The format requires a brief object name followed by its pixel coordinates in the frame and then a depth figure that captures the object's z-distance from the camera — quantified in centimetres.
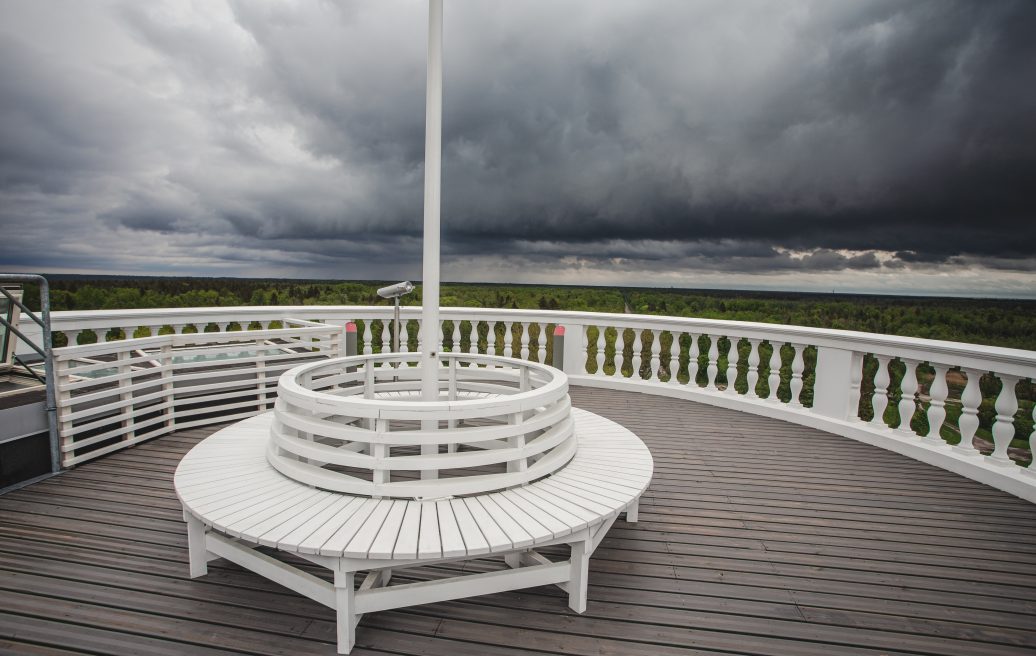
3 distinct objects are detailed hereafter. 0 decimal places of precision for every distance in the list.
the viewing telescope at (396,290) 416
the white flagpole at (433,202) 250
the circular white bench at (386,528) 171
